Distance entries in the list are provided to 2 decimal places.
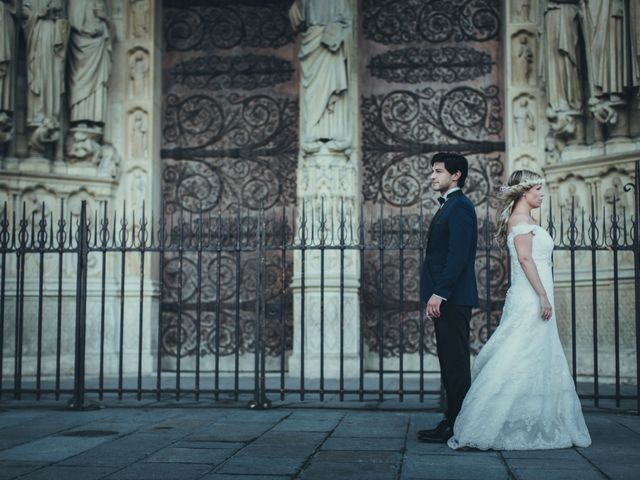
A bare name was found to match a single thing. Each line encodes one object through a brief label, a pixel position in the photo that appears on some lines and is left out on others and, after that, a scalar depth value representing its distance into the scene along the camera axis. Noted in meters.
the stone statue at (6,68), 10.28
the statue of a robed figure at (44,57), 10.57
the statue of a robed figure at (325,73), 10.89
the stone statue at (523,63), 11.12
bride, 5.29
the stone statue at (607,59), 9.83
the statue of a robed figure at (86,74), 10.93
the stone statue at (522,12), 11.16
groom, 5.53
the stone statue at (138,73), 11.63
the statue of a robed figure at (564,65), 10.29
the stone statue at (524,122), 11.02
